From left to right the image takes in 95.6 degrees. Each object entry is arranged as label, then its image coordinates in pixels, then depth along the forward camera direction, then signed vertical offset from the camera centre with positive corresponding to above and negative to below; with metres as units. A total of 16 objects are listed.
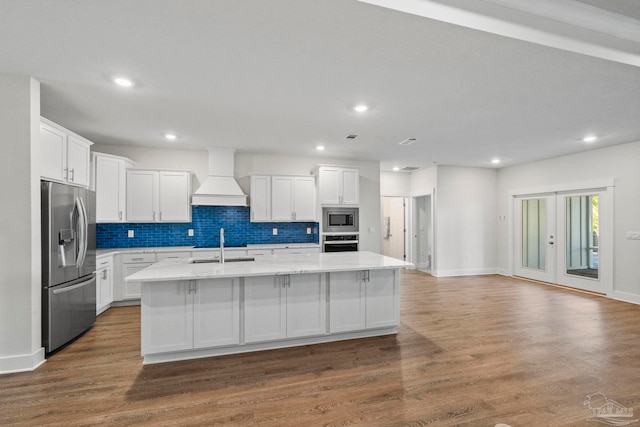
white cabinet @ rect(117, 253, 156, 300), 4.66 -0.85
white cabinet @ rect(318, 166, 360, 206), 5.65 +0.56
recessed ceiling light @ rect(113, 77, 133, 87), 2.72 +1.27
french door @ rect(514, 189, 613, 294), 5.28 -0.53
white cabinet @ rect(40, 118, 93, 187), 2.98 +0.67
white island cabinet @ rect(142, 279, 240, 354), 2.72 -0.98
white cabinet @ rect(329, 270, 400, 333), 3.24 -0.99
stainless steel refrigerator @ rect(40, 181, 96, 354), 2.88 -0.54
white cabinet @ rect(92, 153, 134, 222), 4.45 +0.45
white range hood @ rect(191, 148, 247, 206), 5.15 +0.52
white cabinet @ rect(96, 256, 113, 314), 4.12 -1.02
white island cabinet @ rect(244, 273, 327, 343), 2.98 -0.98
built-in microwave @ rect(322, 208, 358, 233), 5.71 -0.13
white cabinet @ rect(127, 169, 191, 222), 4.92 +0.32
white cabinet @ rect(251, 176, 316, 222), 5.52 +0.30
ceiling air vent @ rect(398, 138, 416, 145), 4.79 +1.22
